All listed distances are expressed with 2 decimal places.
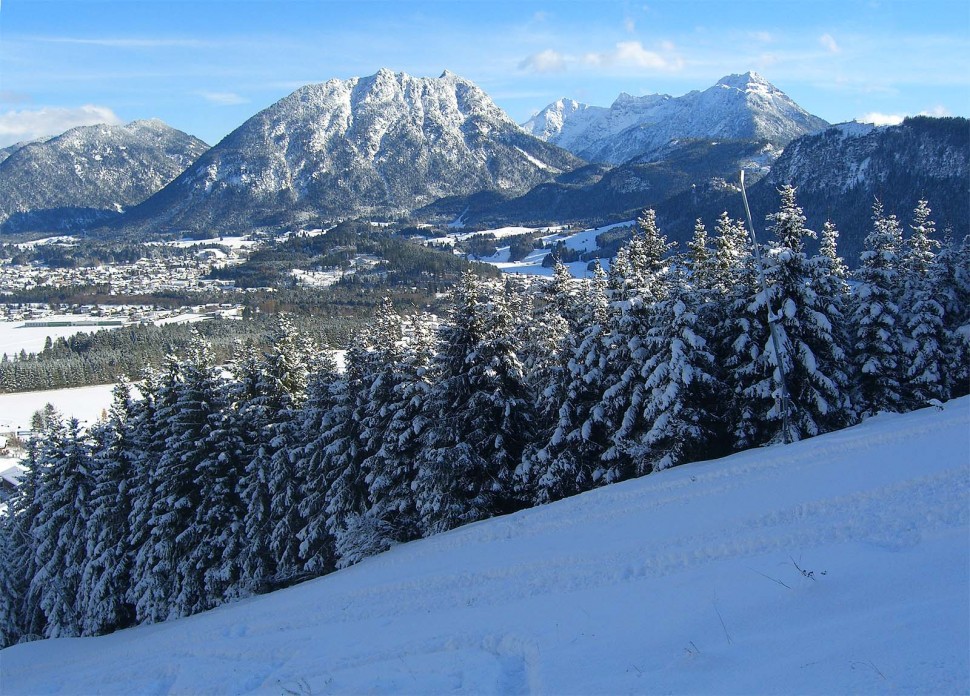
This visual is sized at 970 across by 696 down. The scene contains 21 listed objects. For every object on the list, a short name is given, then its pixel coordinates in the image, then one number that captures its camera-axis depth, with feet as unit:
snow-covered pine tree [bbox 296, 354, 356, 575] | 87.81
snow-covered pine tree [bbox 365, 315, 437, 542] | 82.64
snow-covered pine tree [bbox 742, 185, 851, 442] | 72.64
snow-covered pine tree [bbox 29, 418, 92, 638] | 97.30
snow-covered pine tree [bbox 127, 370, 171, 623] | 87.97
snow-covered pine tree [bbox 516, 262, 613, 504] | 76.33
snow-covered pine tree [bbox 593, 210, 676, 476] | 76.43
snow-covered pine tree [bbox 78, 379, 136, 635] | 91.45
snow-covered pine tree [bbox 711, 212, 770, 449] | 75.77
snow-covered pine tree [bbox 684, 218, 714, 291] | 88.70
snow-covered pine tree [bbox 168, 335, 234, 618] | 88.02
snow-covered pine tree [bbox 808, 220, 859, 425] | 75.82
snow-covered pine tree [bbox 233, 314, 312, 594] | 88.58
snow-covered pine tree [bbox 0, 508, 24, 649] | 107.76
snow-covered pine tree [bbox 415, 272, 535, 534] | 77.56
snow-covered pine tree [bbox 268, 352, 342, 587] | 88.58
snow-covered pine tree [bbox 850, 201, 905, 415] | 80.12
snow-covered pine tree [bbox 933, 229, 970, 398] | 85.66
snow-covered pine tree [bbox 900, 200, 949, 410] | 81.15
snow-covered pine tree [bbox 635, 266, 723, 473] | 71.67
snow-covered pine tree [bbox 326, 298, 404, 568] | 86.22
